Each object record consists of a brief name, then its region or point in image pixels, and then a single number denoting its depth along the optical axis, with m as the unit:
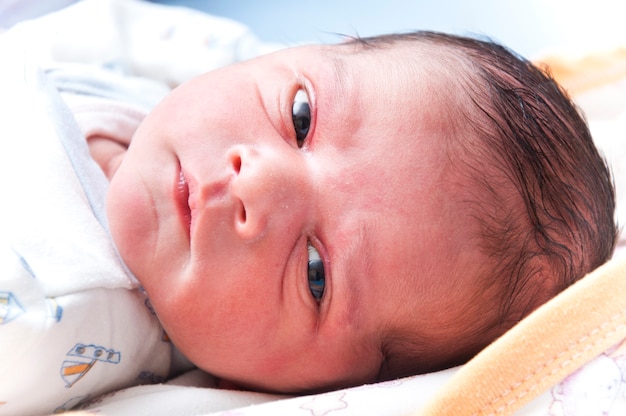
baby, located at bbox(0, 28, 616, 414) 0.33
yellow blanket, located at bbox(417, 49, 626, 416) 0.29
